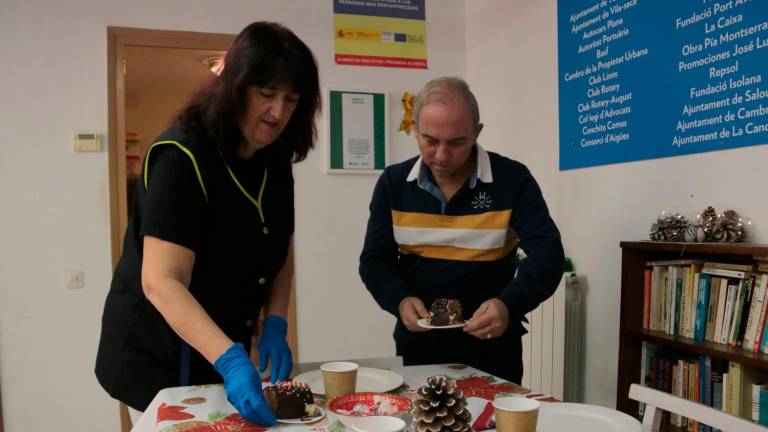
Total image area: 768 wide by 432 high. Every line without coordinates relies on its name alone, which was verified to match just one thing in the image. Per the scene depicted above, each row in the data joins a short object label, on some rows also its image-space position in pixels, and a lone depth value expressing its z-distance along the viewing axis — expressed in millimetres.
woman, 1155
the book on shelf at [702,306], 1859
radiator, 2543
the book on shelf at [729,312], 1765
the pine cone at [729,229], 1788
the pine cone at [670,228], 1943
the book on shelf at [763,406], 1668
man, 1589
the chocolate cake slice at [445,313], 1436
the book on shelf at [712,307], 1830
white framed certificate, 3301
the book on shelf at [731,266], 1735
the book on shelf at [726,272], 1737
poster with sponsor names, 1810
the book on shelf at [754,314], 1681
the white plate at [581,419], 960
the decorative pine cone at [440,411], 893
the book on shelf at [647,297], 2080
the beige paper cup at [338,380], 1122
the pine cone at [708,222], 1854
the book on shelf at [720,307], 1795
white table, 1002
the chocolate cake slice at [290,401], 1027
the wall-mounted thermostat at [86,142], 2992
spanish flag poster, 3148
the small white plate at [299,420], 1014
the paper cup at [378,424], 846
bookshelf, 1989
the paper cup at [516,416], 880
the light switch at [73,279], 3006
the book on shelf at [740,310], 1727
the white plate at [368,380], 1217
